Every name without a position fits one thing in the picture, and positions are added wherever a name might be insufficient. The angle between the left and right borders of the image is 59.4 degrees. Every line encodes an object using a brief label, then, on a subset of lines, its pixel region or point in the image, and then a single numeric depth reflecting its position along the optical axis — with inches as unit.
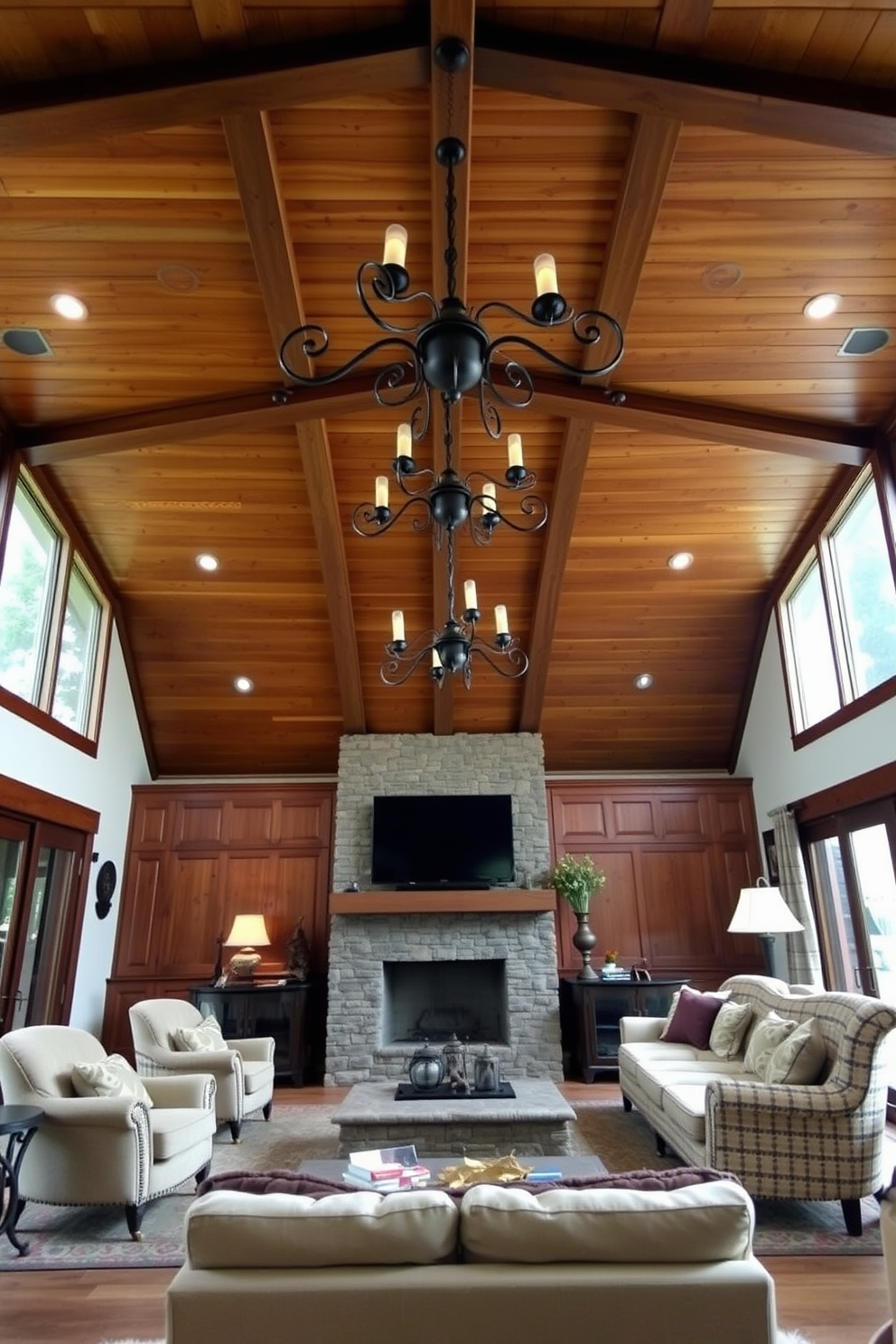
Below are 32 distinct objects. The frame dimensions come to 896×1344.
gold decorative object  109.0
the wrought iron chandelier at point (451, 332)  86.7
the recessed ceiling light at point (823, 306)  171.2
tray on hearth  178.2
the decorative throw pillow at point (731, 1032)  187.0
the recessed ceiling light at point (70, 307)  172.6
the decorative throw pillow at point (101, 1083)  146.1
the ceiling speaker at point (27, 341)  178.9
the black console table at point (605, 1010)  259.4
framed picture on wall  285.4
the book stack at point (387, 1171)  111.8
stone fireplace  264.1
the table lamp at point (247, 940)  268.4
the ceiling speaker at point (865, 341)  178.9
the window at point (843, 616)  215.8
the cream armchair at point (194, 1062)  190.2
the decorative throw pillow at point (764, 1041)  161.3
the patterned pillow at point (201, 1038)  199.0
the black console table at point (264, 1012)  261.9
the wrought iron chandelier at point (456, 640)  147.9
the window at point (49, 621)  215.8
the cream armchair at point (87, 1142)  135.3
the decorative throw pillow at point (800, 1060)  141.9
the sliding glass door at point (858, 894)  209.8
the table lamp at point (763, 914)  205.8
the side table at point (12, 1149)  128.6
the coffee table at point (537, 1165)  124.8
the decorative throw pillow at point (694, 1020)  200.4
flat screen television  278.5
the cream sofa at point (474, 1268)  59.8
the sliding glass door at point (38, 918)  211.3
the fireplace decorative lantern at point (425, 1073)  182.5
